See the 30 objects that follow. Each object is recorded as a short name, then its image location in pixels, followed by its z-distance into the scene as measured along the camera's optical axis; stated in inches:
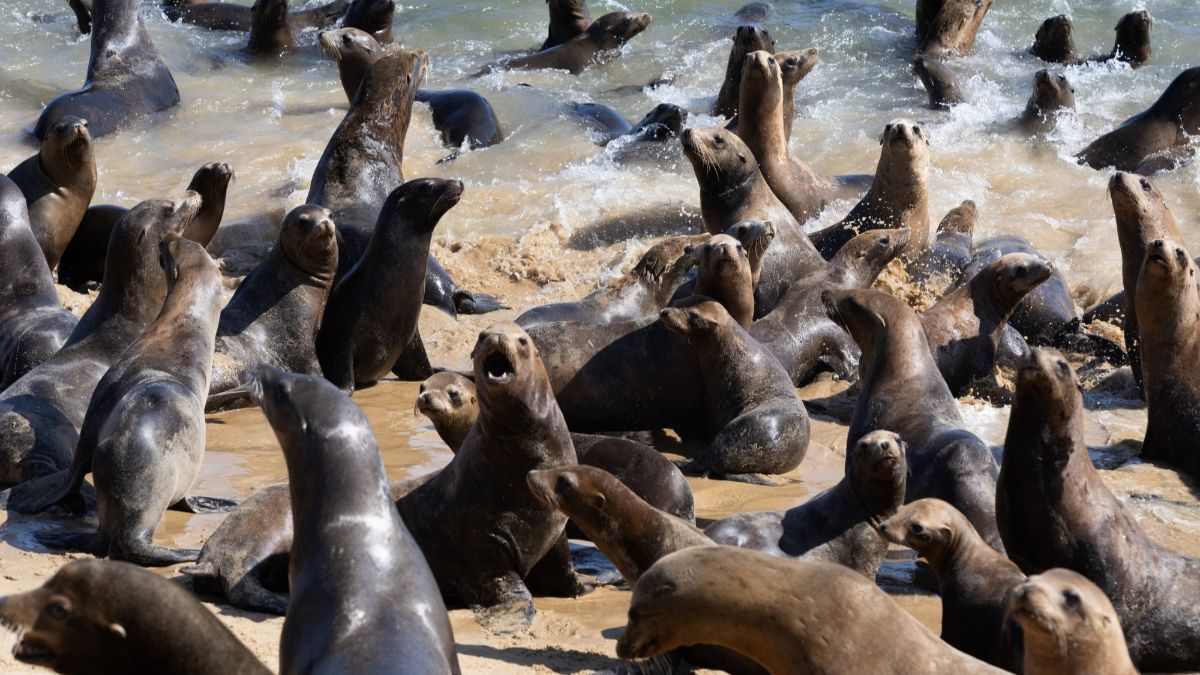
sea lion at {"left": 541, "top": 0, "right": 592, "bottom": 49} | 1567.4
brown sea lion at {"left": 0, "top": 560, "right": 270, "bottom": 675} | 297.3
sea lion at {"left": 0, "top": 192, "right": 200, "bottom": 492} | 589.6
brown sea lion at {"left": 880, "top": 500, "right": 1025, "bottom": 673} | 439.5
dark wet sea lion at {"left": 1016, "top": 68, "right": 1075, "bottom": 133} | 1239.5
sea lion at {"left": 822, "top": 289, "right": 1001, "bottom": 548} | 536.4
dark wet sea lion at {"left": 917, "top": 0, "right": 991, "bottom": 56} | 1530.5
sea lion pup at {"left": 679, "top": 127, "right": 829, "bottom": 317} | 909.8
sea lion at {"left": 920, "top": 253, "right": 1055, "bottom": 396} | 759.1
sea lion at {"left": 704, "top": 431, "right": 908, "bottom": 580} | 498.0
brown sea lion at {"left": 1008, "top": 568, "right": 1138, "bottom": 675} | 355.6
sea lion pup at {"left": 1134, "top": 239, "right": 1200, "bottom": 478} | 684.7
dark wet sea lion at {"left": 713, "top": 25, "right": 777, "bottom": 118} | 1246.9
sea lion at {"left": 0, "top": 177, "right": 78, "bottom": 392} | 707.4
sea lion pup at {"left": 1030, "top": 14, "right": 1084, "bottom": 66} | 1533.0
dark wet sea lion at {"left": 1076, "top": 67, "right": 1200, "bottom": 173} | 1149.1
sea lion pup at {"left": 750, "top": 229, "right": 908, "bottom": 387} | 771.4
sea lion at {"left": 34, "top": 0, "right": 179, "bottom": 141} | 1206.9
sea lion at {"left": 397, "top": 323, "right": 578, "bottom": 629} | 482.9
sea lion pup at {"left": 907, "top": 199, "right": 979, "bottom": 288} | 893.8
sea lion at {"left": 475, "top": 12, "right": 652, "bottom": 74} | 1526.8
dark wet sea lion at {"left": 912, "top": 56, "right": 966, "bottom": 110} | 1338.6
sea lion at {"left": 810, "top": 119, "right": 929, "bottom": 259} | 944.3
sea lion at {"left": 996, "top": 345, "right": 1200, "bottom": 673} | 469.7
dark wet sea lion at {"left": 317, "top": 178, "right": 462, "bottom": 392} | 753.6
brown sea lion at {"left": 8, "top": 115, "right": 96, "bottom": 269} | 880.3
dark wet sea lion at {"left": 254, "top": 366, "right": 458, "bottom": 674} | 330.0
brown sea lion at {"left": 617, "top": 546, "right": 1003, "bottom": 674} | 345.4
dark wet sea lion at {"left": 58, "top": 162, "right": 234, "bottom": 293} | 906.6
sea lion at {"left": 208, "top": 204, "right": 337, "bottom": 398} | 737.0
